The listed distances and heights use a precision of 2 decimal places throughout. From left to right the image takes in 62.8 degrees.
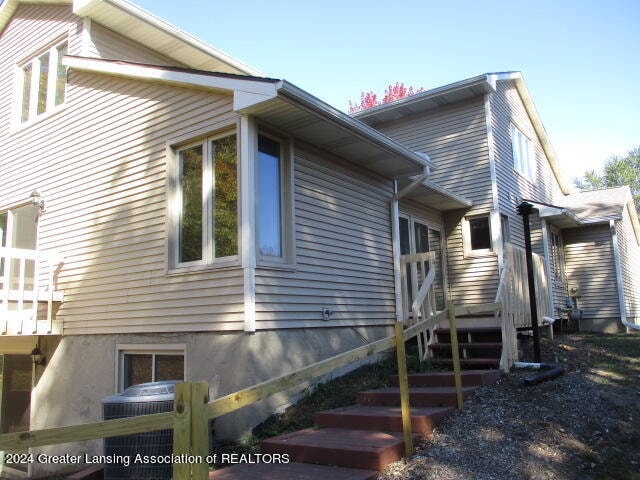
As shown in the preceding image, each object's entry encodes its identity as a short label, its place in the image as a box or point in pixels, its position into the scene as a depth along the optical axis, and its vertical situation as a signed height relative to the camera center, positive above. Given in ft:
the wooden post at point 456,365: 18.04 -1.92
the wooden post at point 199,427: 9.15 -1.96
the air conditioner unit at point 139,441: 16.51 -3.87
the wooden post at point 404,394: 14.87 -2.40
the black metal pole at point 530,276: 24.90 +1.46
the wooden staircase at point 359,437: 14.15 -3.80
